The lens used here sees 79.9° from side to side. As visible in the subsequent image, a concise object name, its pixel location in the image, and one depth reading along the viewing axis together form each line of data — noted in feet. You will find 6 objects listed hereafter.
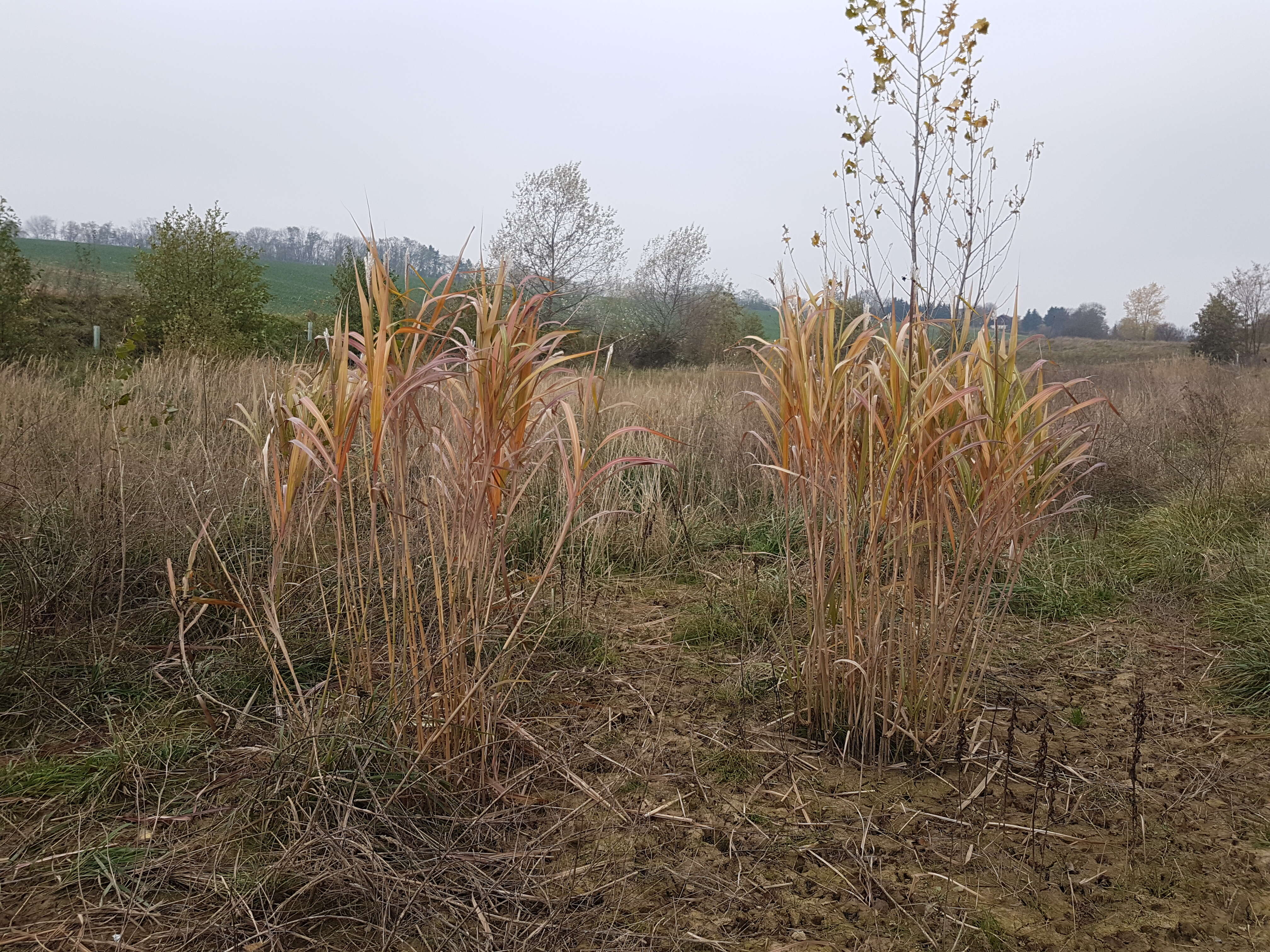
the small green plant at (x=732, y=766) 6.89
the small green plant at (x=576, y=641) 9.63
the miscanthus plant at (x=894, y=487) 6.44
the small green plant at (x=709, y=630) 10.57
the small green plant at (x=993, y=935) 4.77
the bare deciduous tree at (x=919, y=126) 8.69
